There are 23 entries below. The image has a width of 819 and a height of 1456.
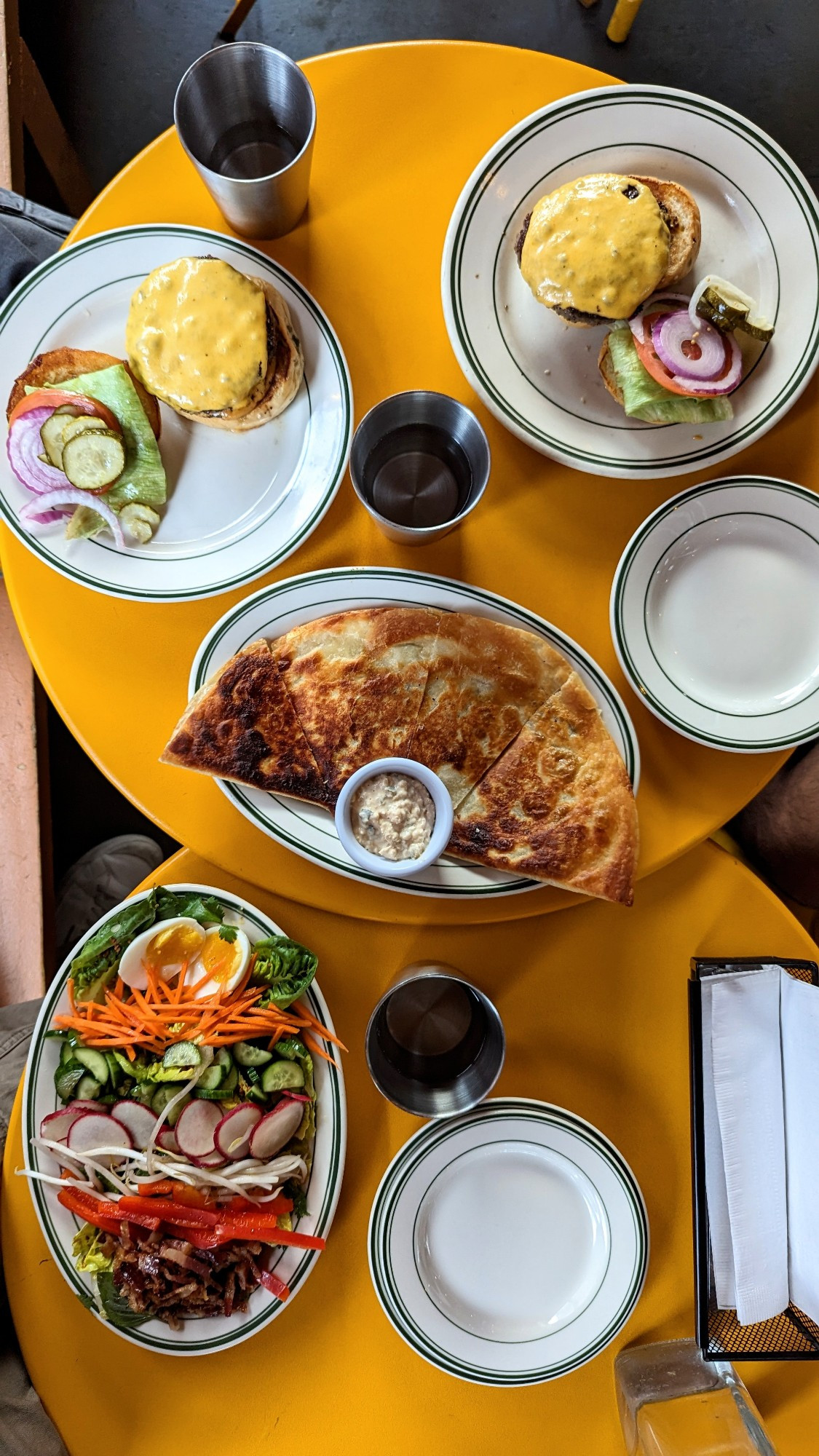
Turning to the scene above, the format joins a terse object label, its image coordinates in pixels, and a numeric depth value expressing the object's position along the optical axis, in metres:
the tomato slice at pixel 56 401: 0.65
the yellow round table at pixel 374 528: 0.69
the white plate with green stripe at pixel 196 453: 0.67
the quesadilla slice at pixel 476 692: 0.68
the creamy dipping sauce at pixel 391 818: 0.63
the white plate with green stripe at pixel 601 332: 0.65
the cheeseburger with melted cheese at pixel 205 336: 0.64
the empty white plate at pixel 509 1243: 0.67
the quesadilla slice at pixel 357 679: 0.68
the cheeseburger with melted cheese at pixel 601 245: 0.63
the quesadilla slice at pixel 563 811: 0.67
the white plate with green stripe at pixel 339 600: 0.68
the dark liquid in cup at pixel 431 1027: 0.73
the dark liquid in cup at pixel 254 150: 0.67
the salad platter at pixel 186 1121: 0.66
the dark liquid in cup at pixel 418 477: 0.69
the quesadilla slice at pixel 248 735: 0.67
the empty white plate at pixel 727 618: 0.68
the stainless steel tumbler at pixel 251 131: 0.63
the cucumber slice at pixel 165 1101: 0.67
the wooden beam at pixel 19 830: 0.88
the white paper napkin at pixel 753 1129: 0.61
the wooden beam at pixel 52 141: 0.86
